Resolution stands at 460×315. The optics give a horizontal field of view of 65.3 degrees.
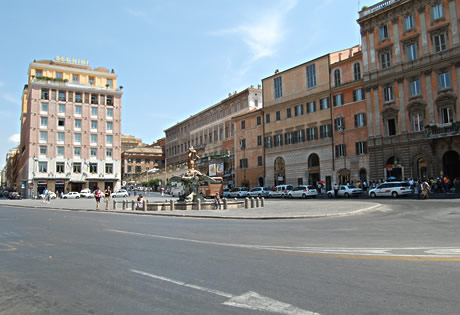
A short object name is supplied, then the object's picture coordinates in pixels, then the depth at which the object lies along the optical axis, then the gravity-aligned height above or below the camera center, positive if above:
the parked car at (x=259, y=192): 51.69 +0.00
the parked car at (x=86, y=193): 63.31 +0.55
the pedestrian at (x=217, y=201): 26.06 -0.58
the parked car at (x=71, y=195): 60.13 +0.24
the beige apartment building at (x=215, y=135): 71.06 +13.91
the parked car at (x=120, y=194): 64.94 +0.25
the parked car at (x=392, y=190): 33.81 -0.07
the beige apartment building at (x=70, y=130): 66.12 +12.82
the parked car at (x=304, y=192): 43.84 -0.11
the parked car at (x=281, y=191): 47.13 +0.06
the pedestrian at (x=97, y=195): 28.73 +0.03
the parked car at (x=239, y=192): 54.00 +0.07
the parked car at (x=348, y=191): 39.78 -0.13
